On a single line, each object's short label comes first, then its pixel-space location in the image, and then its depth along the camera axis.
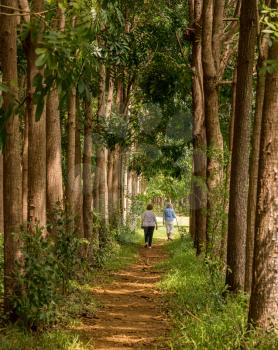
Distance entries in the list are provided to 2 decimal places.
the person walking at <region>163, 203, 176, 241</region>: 54.50
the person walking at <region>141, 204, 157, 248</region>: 47.31
